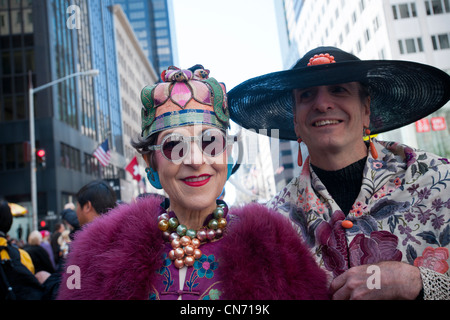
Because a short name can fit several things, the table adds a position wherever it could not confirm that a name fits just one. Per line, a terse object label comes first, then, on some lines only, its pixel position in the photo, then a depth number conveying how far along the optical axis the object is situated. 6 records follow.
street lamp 15.47
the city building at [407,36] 17.95
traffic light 14.66
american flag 17.34
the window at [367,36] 21.28
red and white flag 12.66
